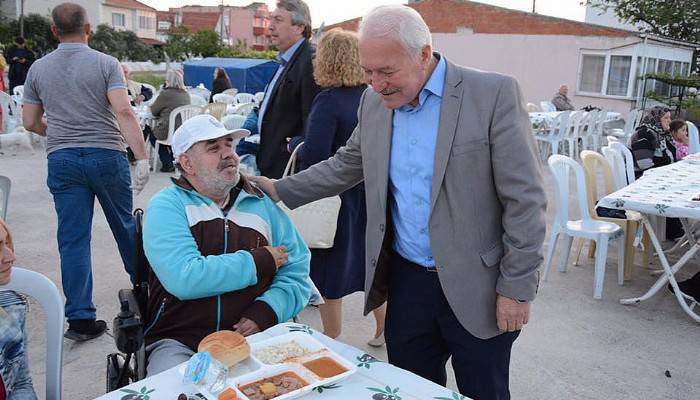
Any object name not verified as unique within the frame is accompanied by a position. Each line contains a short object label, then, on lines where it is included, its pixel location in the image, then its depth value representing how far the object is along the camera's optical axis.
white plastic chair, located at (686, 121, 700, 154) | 7.93
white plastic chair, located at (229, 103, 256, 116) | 9.98
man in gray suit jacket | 1.74
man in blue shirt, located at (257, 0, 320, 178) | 3.21
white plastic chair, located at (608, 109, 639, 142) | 14.21
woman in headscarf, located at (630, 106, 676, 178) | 6.10
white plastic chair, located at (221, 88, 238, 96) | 13.65
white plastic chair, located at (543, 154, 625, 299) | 4.47
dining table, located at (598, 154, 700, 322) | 3.88
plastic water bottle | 1.40
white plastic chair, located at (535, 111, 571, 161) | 11.26
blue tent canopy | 18.89
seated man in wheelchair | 2.03
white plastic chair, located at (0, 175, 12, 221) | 3.85
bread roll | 1.47
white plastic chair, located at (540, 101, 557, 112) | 14.09
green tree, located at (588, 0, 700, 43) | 20.12
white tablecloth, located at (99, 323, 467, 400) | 1.41
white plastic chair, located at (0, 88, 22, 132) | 8.47
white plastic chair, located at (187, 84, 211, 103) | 14.12
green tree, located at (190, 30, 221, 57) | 32.66
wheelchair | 1.90
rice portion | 1.56
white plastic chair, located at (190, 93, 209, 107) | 11.74
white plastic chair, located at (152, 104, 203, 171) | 8.12
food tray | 1.40
